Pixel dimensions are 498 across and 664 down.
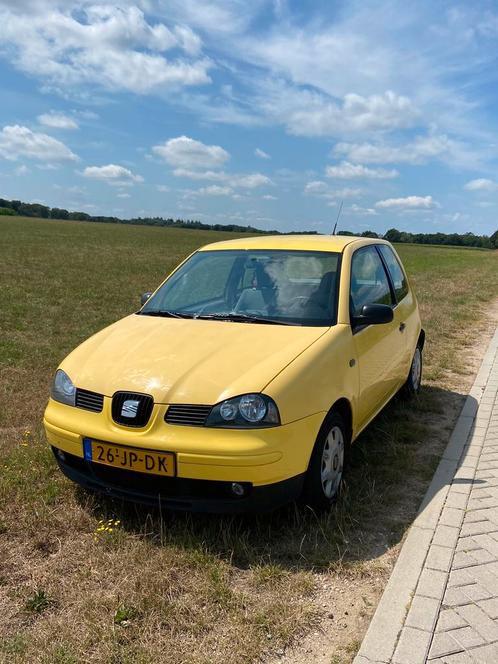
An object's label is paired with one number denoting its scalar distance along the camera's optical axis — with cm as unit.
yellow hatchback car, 302
